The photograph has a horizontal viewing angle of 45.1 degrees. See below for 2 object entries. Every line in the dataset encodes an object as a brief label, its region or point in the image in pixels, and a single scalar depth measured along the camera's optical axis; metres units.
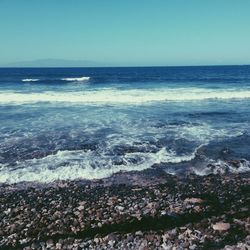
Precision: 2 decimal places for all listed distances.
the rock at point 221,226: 6.56
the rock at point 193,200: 7.84
